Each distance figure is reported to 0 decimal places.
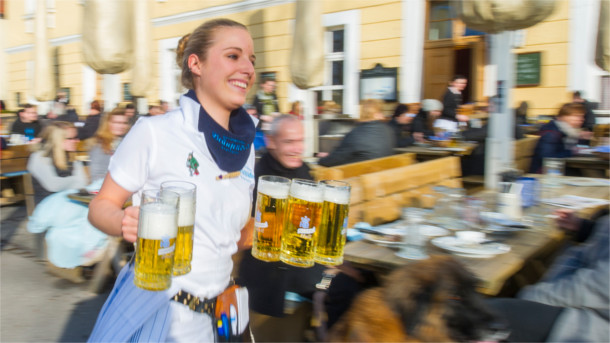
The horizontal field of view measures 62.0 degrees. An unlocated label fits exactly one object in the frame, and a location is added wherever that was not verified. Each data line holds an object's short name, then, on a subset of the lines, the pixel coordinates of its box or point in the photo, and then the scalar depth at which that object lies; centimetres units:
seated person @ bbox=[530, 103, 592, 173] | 596
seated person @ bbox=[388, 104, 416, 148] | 793
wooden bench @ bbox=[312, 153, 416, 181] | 372
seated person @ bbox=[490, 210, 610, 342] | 213
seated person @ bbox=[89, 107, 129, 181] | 508
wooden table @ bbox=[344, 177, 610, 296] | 219
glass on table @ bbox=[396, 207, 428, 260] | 248
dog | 133
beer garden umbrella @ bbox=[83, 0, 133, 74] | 637
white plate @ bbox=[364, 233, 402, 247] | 262
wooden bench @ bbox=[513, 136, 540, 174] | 657
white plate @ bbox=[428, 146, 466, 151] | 654
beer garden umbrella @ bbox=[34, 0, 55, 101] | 1208
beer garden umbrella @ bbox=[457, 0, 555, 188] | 425
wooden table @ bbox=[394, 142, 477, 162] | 646
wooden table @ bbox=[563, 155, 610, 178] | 579
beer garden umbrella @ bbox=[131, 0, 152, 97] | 867
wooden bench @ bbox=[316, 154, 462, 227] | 361
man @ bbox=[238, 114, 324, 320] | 226
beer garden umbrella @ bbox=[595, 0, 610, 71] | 567
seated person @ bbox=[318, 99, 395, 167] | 515
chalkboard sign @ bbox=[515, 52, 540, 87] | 805
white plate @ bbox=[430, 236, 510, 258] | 245
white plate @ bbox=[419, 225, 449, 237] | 284
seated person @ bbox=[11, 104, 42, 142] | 976
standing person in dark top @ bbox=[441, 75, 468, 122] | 790
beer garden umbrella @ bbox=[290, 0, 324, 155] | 725
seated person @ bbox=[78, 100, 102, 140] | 1028
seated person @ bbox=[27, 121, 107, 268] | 431
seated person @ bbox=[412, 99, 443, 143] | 806
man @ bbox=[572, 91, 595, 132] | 714
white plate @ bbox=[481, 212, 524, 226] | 301
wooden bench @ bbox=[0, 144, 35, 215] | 675
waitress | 138
